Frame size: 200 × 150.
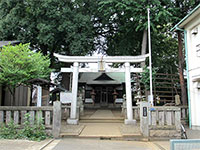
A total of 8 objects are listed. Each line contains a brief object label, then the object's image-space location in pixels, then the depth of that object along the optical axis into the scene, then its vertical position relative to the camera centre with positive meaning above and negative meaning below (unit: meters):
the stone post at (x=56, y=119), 8.65 -1.20
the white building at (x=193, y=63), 11.03 +1.78
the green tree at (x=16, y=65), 8.88 +1.31
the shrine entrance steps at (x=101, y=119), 13.05 -1.85
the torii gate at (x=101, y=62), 12.30 +2.00
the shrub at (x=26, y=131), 8.17 -1.68
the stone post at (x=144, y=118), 8.76 -1.17
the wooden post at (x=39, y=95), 9.70 -0.13
